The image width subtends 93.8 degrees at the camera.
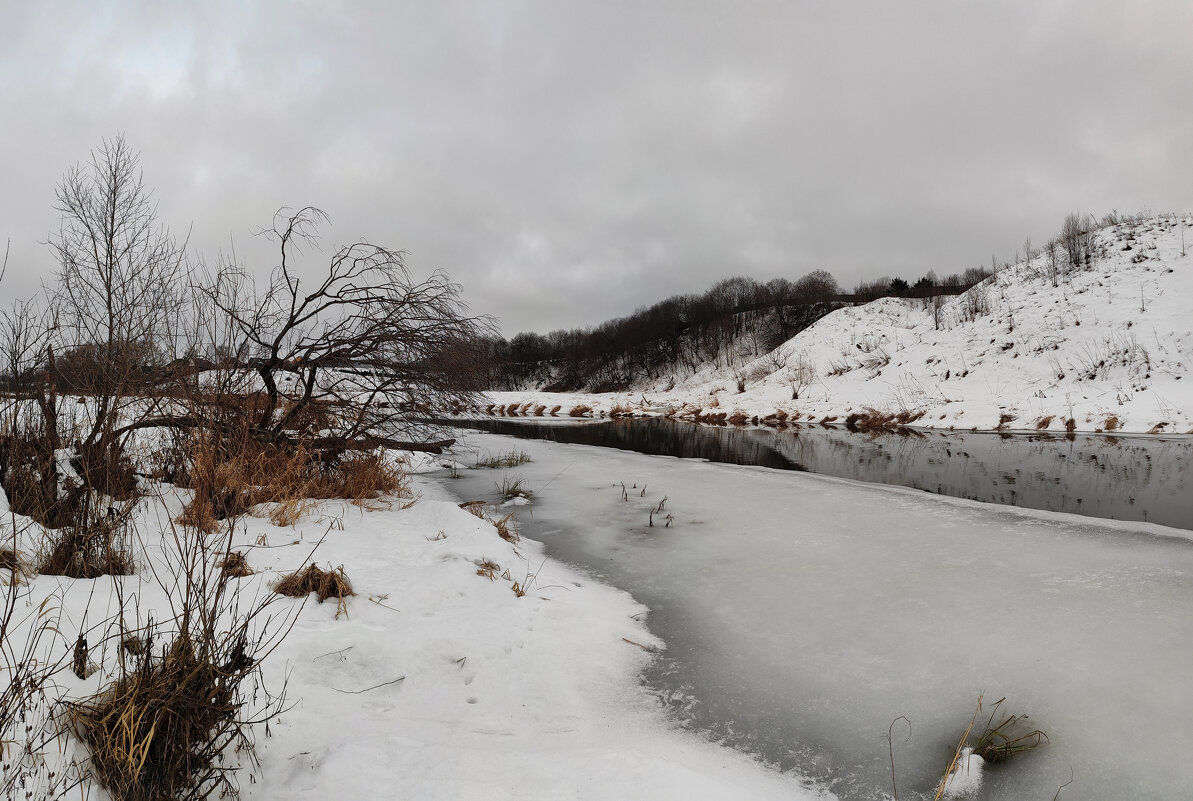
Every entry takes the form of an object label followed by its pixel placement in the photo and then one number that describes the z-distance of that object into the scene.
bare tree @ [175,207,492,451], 6.00
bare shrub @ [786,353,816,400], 25.20
